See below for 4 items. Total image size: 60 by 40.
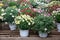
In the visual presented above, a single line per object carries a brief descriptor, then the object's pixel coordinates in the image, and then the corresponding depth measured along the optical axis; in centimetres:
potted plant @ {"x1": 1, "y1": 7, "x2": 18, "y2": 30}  210
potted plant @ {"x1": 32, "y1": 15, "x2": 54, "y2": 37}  187
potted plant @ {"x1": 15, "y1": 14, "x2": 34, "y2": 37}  190
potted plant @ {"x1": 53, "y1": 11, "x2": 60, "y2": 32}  211
